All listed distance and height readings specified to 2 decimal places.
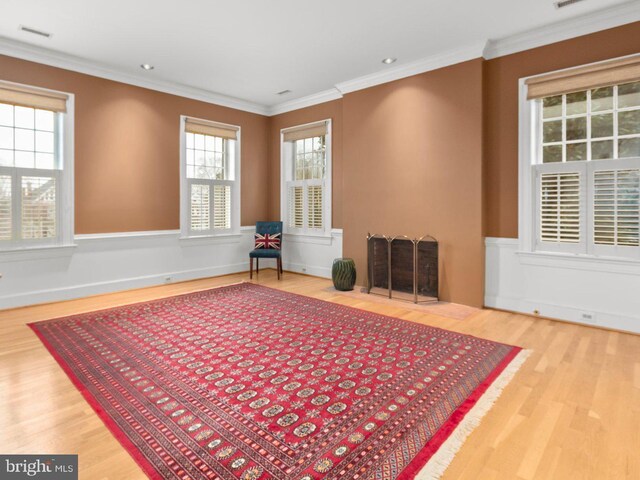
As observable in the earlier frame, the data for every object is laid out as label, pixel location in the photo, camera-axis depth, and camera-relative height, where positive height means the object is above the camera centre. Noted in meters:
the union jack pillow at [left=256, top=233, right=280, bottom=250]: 6.48 -0.10
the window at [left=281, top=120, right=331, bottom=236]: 6.23 +1.00
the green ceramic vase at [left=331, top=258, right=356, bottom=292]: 5.32 -0.55
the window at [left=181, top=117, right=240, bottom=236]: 6.01 +0.97
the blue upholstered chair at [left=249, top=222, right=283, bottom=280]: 6.22 -0.26
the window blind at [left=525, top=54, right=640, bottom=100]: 3.48 +1.59
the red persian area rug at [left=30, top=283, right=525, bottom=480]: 1.79 -1.01
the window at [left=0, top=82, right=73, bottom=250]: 4.33 +0.81
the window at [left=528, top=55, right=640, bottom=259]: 3.54 +0.68
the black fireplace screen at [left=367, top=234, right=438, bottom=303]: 4.74 -0.41
